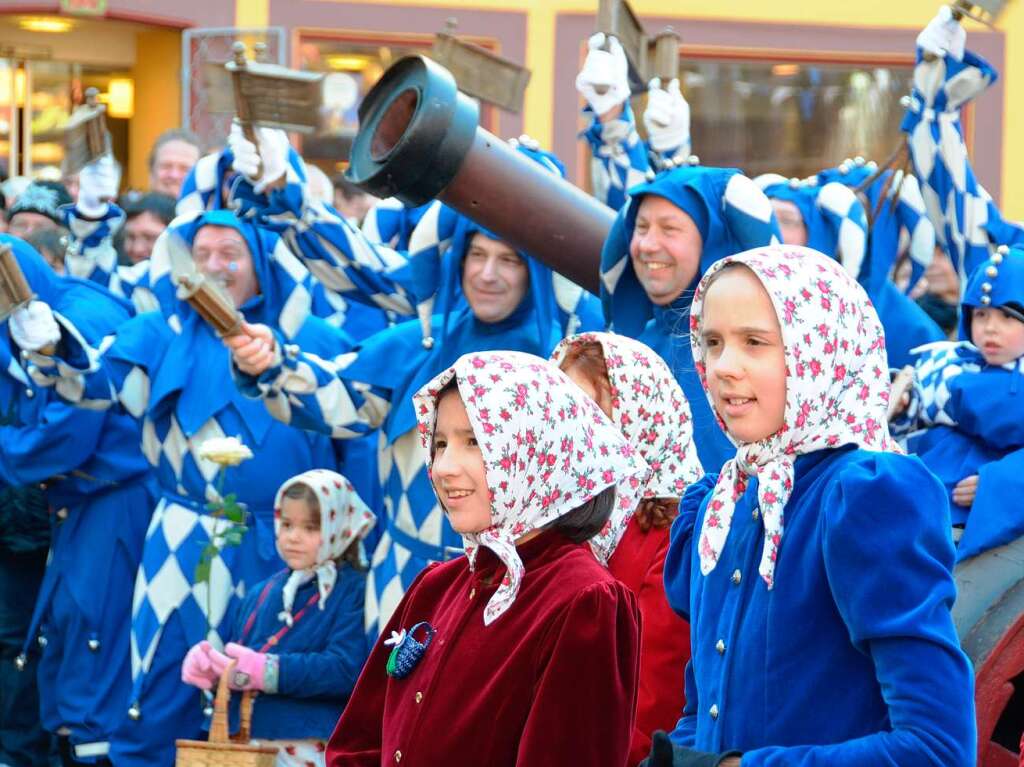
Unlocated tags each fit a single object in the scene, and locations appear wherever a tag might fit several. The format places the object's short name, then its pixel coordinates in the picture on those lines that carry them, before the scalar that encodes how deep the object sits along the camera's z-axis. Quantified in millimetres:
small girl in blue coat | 9536
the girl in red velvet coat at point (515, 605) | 5338
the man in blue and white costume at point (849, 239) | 10371
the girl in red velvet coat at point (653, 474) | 6257
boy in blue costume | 8301
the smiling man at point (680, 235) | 8388
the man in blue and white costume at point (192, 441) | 10777
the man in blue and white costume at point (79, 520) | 11591
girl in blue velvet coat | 4662
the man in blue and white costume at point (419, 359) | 9267
